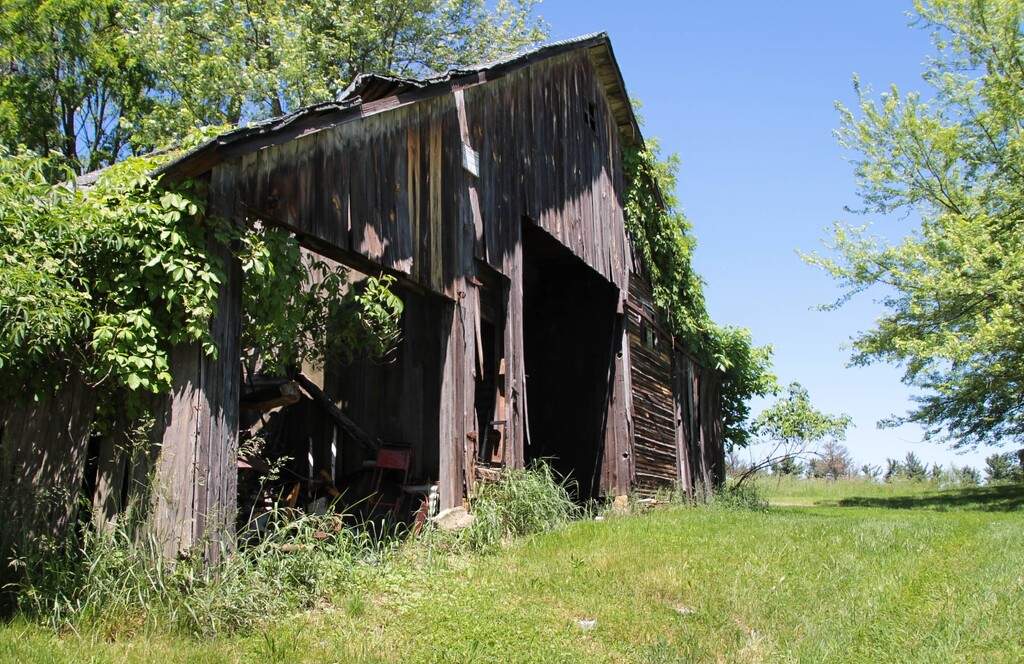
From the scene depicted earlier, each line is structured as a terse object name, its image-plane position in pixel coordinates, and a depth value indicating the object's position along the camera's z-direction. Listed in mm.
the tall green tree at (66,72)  19297
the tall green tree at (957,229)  20859
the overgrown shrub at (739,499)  15391
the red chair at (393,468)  9609
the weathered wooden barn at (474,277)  6469
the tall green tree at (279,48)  19906
